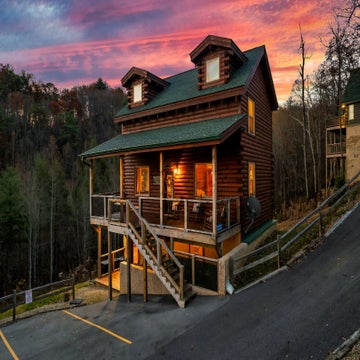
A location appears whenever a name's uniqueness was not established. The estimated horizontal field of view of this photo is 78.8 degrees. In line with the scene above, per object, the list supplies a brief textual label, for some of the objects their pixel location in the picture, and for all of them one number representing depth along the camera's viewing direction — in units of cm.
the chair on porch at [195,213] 965
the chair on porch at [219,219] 901
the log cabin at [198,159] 844
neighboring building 1845
